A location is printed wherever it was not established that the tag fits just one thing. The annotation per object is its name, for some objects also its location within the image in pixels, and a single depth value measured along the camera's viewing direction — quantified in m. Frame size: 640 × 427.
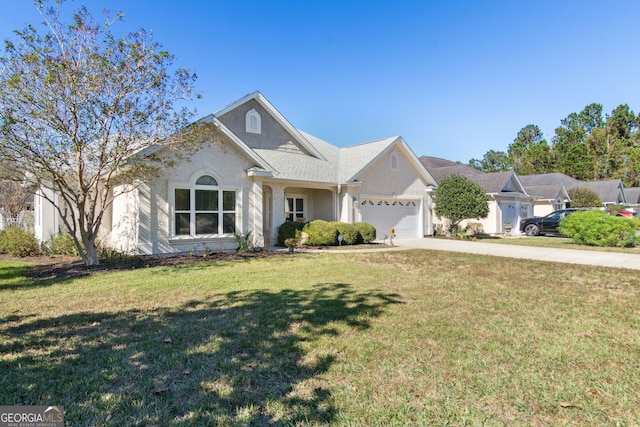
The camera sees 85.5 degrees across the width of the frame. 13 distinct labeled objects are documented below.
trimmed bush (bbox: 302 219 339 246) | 15.58
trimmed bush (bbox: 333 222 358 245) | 16.19
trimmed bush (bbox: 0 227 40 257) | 13.17
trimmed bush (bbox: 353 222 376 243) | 17.00
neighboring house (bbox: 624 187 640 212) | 41.54
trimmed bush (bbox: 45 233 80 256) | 12.94
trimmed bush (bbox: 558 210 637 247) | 15.92
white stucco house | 12.31
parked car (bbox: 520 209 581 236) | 22.25
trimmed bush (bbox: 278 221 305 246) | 15.92
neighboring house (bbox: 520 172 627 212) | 38.28
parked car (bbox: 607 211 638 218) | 27.86
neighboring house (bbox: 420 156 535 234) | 24.48
